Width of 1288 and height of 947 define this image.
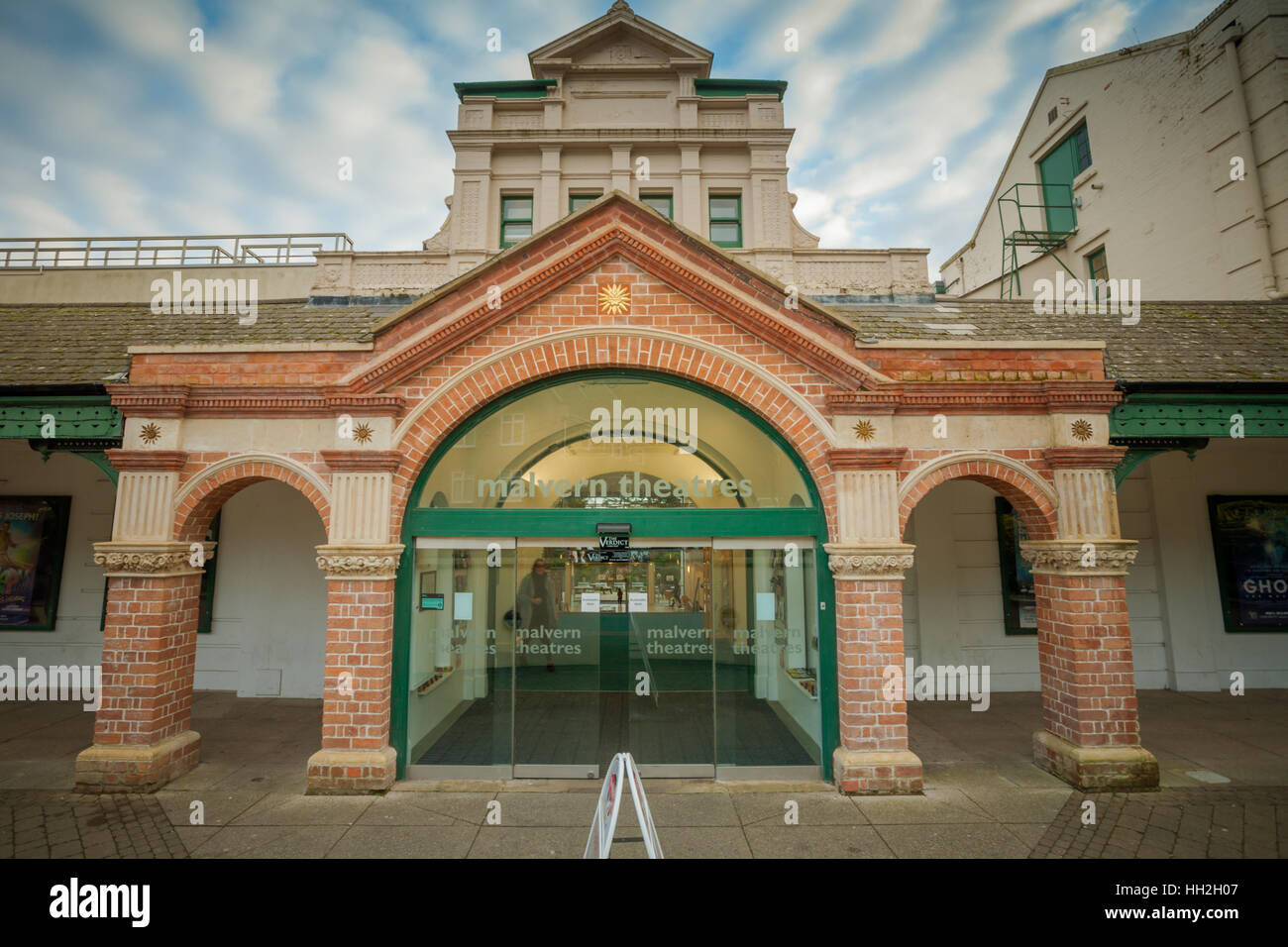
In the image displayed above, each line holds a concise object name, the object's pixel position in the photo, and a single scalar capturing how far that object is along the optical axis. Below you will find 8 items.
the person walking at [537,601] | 6.54
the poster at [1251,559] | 9.84
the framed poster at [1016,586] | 9.86
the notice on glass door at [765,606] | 6.52
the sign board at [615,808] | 3.70
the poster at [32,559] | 10.02
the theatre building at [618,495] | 6.09
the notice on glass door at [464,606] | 6.60
